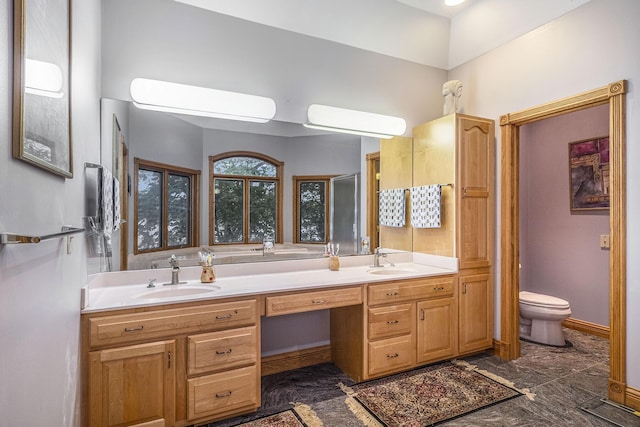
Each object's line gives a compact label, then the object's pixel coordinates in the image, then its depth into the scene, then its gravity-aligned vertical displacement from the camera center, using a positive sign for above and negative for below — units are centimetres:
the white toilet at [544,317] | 305 -95
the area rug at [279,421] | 192 -121
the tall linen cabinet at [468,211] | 274 +5
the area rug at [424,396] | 199 -120
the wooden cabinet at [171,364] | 163 -78
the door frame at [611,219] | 208 -2
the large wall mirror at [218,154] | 213 +44
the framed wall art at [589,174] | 320 +43
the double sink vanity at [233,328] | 166 -69
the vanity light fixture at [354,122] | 268 +82
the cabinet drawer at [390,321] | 235 -76
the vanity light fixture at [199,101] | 214 +81
